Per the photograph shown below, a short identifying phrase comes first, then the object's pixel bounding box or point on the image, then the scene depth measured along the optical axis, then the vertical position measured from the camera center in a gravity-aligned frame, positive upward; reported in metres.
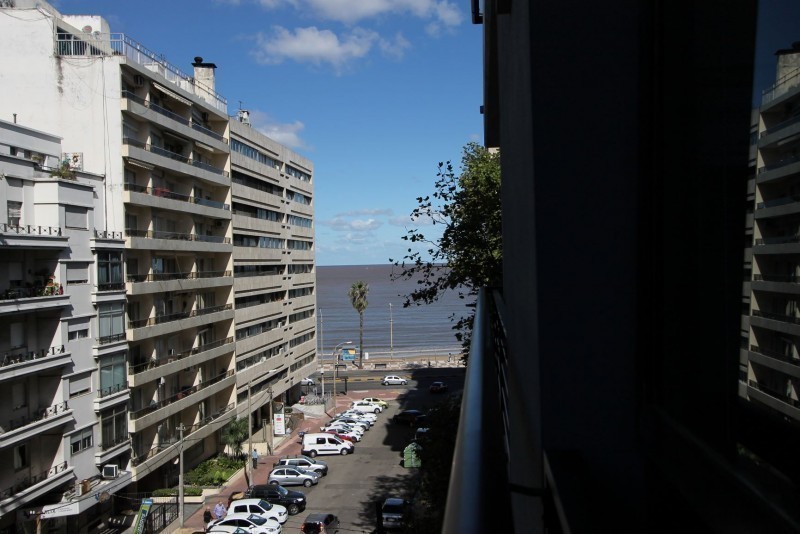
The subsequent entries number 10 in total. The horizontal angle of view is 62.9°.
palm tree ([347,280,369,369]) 63.25 -2.98
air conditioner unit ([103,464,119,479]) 23.62 -7.32
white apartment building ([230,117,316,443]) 37.59 -0.18
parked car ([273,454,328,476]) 32.62 -9.96
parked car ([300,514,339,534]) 23.77 -9.51
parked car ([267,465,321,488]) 31.09 -10.05
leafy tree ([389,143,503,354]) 16.36 +0.68
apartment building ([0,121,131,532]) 19.97 -2.31
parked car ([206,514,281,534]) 23.86 -9.48
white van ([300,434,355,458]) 36.72 -10.14
